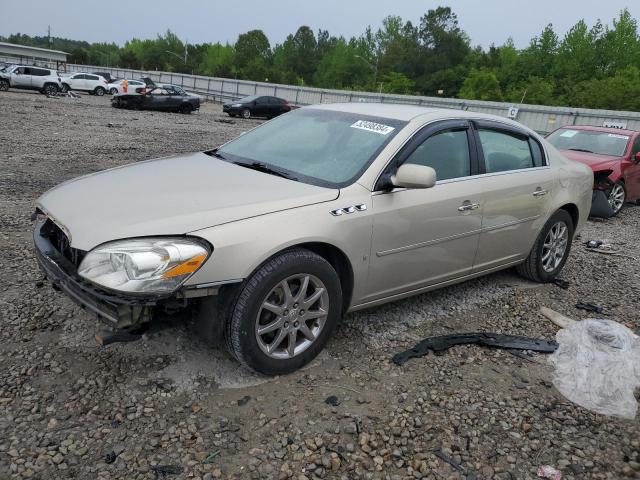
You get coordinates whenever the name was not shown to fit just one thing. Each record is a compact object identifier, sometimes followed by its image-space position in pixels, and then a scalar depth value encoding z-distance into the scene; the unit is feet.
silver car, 8.72
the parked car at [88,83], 105.40
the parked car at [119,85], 105.86
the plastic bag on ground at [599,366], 10.44
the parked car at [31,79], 87.76
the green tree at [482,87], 201.46
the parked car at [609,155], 28.89
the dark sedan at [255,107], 86.43
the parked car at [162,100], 77.66
